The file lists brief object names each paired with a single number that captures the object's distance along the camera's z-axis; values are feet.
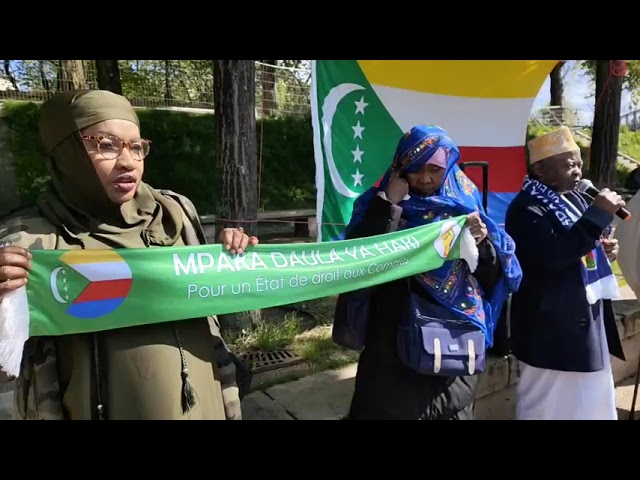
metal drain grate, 11.87
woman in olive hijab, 5.09
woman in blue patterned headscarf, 6.97
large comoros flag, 12.28
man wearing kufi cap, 7.85
